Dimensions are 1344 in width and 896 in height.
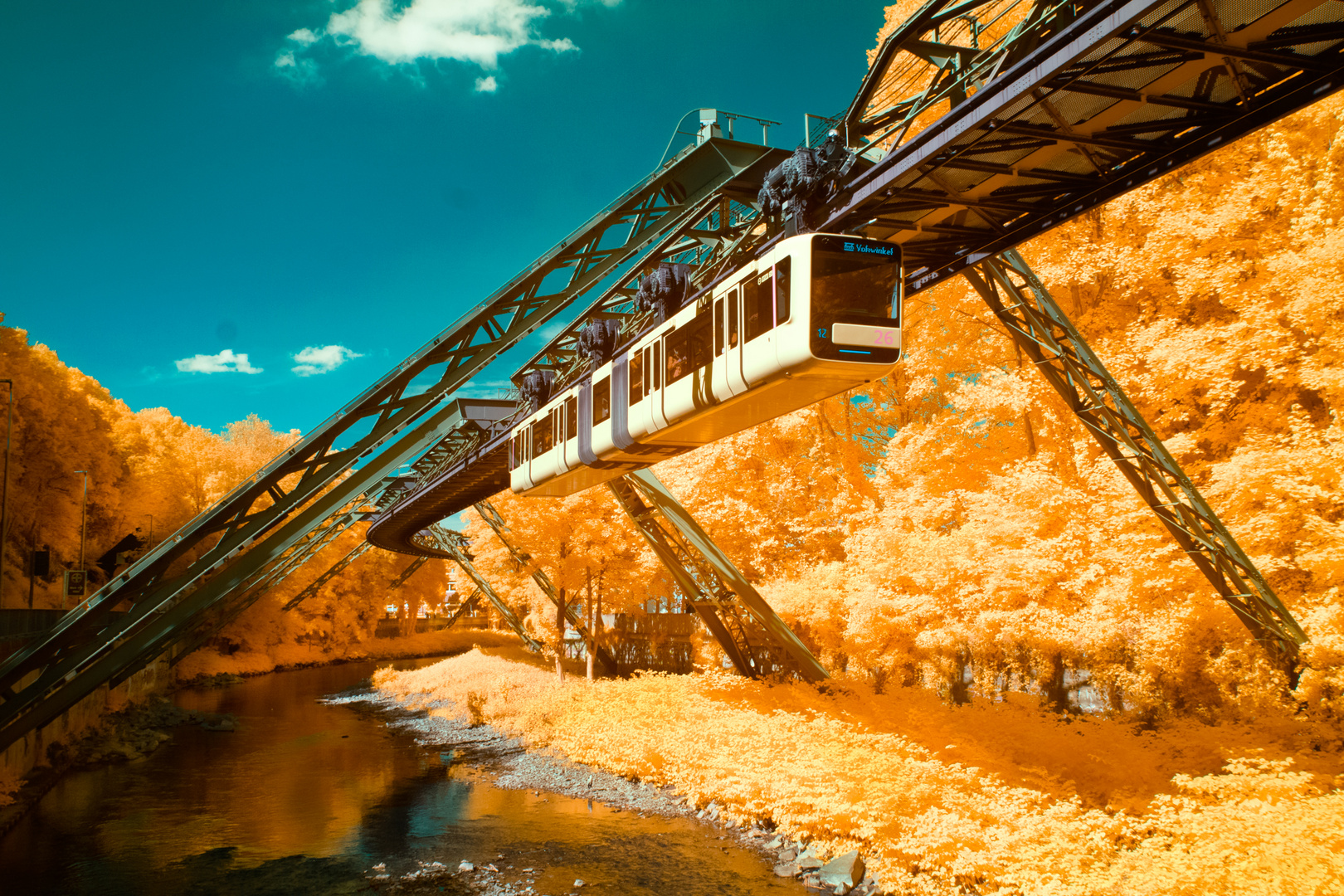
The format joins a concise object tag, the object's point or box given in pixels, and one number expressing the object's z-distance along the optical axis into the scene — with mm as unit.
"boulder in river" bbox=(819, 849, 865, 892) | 13461
